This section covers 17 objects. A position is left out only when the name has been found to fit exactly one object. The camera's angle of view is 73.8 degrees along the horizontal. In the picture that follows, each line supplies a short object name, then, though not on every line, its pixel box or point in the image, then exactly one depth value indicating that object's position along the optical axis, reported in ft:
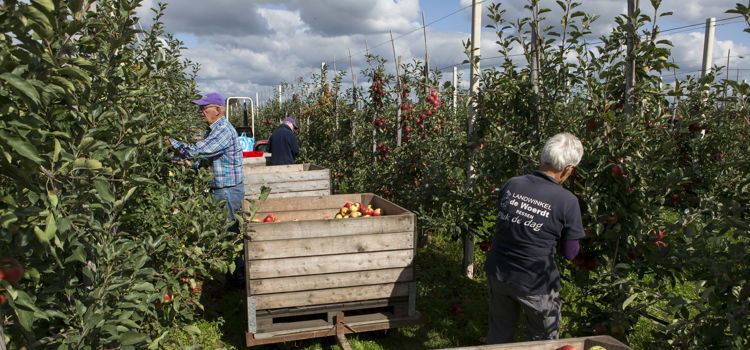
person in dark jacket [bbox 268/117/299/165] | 24.98
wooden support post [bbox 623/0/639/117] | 9.18
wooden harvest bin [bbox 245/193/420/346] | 11.10
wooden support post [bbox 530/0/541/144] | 11.76
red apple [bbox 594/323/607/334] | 9.55
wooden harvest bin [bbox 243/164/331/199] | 18.40
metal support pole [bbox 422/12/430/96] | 22.47
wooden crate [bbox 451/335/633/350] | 6.55
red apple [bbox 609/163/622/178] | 9.07
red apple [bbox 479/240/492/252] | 12.67
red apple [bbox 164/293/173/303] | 10.15
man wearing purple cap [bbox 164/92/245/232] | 14.70
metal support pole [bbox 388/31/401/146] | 22.15
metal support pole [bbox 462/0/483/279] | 14.55
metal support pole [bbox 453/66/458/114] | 50.12
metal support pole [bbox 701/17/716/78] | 27.66
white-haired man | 8.44
